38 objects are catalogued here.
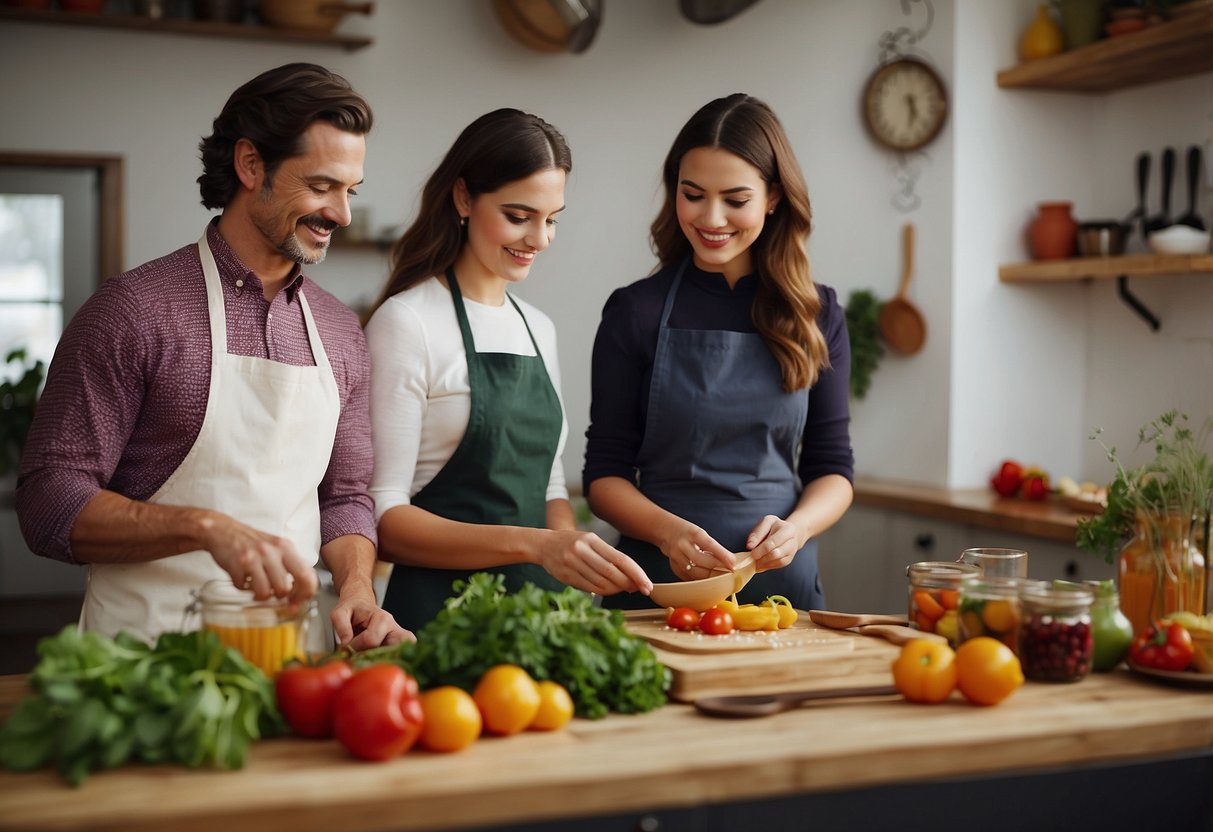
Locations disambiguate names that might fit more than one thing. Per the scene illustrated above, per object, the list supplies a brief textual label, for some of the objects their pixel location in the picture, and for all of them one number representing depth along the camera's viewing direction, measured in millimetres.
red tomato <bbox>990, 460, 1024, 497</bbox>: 4066
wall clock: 4289
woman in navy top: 2314
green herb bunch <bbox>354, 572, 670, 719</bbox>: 1448
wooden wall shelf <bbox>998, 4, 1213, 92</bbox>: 3492
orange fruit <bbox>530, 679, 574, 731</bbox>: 1401
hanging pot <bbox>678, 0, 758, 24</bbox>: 4293
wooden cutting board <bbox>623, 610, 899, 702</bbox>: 1587
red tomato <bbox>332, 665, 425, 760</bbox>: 1283
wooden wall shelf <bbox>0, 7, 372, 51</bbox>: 4074
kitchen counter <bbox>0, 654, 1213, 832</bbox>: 1189
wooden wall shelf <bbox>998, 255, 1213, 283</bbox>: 3594
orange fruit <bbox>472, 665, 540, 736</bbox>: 1366
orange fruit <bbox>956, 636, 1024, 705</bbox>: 1513
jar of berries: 1635
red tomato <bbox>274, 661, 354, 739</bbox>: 1370
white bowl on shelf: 3637
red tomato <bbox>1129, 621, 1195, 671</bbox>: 1654
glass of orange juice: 1435
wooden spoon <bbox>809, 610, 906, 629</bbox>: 1924
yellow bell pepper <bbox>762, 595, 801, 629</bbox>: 1913
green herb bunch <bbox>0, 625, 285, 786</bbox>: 1235
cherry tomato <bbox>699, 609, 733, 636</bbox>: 1789
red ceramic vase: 4129
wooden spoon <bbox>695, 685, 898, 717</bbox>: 1479
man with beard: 1743
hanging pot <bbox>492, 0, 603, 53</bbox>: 4156
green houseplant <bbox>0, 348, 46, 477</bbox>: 4266
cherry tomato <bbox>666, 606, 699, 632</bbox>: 1832
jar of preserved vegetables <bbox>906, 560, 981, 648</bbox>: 1881
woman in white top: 2133
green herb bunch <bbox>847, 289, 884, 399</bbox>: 4488
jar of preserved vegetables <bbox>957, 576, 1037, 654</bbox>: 1668
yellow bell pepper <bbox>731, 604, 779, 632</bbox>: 1829
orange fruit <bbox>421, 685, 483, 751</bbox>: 1315
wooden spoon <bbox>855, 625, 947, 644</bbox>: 1823
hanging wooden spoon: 4395
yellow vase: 4102
